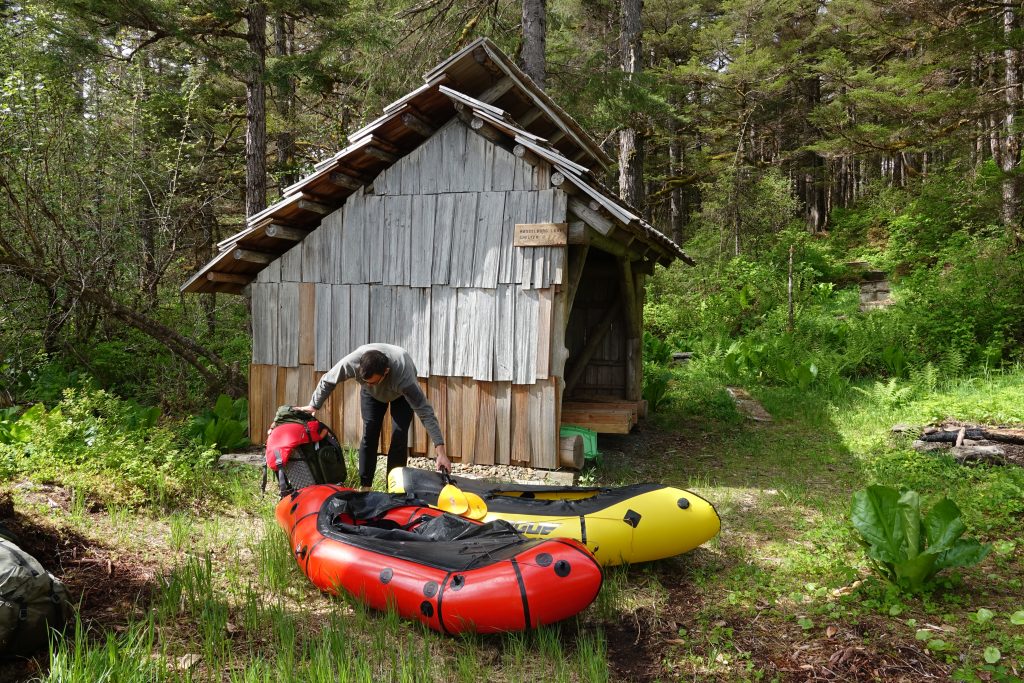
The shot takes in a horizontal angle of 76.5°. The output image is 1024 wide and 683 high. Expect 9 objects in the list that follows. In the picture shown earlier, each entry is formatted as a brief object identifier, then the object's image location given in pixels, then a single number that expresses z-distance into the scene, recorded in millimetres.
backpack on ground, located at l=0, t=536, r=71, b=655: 3025
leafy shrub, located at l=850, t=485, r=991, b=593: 3971
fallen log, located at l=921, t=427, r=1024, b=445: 7195
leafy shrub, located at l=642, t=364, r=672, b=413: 10398
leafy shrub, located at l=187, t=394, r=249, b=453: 7754
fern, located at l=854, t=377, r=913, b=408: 9437
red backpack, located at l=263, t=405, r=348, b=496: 5371
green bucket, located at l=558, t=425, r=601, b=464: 7215
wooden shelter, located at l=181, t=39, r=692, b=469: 6844
